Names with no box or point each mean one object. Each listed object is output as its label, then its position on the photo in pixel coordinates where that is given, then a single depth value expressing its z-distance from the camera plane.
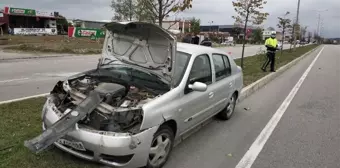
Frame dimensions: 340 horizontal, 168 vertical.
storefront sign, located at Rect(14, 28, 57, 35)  46.50
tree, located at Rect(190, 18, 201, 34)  66.50
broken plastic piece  3.34
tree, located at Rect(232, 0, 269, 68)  15.30
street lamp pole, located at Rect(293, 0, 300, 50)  33.97
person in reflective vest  14.89
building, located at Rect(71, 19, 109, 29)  65.94
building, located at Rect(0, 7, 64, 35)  48.47
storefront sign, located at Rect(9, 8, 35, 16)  52.85
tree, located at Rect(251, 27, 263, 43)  93.62
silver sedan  3.54
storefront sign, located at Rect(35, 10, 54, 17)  56.79
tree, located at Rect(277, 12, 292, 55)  31.12
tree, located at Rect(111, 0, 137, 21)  51.03
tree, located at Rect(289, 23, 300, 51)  34.52
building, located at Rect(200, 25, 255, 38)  126.09
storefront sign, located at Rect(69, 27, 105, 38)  42.44
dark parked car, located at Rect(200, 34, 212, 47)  14.45
